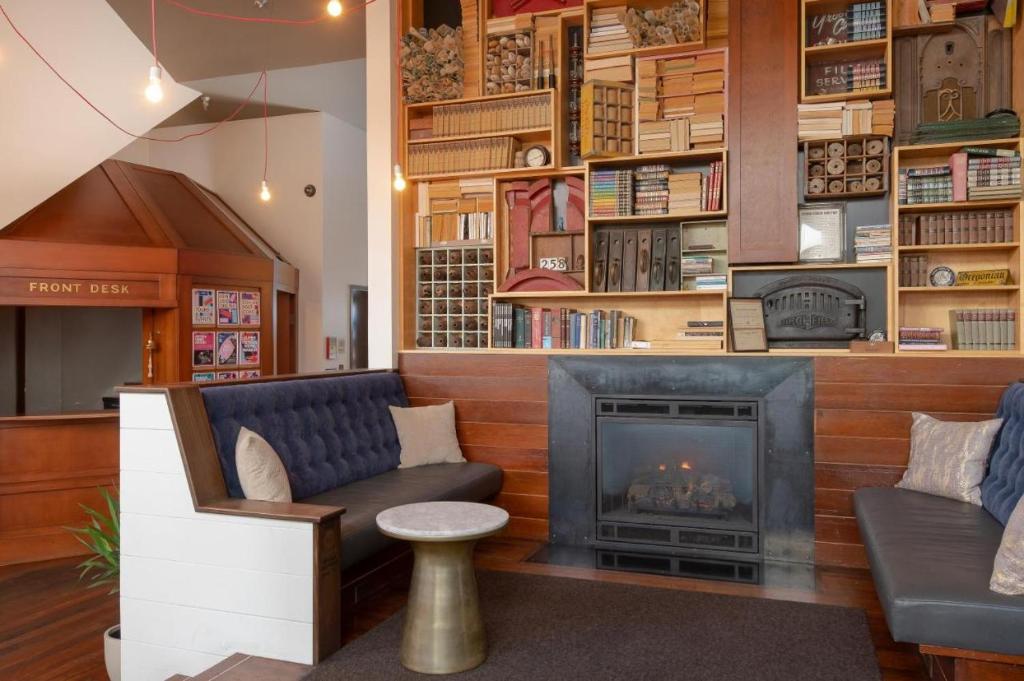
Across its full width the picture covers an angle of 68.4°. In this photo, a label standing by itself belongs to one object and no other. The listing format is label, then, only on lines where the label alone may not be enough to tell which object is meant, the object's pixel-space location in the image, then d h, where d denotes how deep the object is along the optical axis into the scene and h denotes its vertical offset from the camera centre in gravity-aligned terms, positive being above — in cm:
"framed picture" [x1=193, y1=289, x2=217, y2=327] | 666 +20
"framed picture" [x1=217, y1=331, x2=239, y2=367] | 690 -16
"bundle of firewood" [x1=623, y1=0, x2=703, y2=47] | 441 +181
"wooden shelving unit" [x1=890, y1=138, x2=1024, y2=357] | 396 +36
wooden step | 257 -118
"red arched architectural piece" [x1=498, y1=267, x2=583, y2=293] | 471 +30
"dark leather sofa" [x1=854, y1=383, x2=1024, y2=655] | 216 -78
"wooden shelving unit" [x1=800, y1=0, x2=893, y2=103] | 411 +156
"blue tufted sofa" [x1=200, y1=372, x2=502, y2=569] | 312 -59
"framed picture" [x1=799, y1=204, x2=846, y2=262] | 433 +55
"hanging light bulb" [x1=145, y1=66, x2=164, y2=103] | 314 +103
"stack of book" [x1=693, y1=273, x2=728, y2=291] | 439 +27
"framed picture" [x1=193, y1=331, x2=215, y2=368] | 666 -15
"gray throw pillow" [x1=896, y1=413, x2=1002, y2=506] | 338 -60
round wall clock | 481 +111
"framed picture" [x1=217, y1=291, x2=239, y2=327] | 691 +21
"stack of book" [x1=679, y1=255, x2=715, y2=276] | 449 +38
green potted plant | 291 -95
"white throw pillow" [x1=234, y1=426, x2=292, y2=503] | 296 -56
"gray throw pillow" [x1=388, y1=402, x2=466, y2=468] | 444 -63
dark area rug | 266 -121
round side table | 264 -95
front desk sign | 567 +33
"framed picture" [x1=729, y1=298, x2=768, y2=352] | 427 +2
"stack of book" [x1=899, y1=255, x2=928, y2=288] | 413 +32
